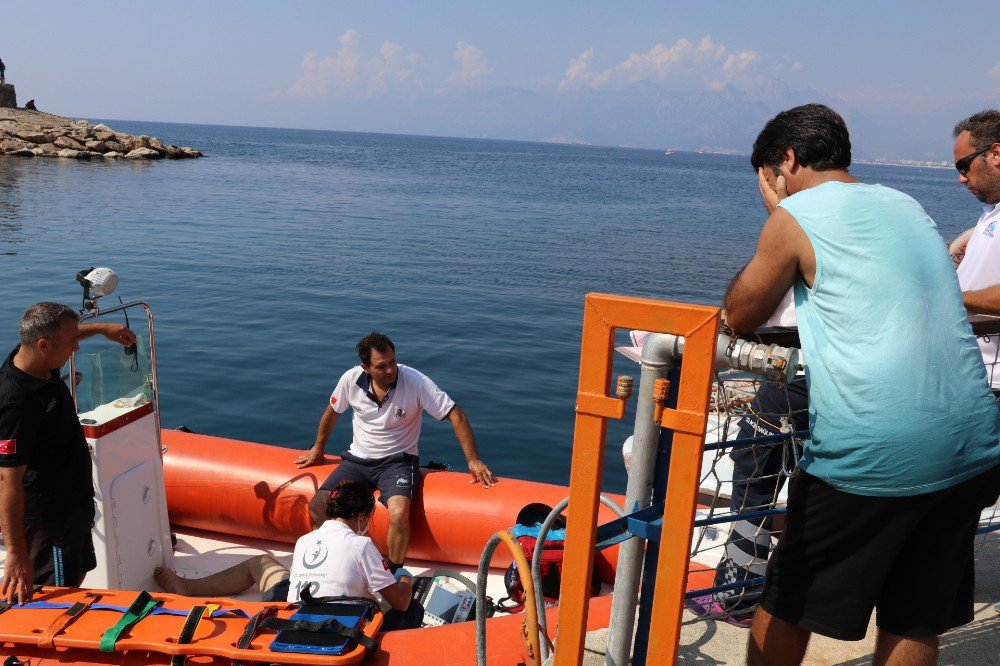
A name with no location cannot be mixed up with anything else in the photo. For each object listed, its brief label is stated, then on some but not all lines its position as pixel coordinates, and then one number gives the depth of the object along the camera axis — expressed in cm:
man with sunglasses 257
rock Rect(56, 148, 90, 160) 4312
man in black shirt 306
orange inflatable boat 280
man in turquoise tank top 153
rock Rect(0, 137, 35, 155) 4181
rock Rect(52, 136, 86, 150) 4366
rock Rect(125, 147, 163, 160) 4741
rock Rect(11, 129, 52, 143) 4325
